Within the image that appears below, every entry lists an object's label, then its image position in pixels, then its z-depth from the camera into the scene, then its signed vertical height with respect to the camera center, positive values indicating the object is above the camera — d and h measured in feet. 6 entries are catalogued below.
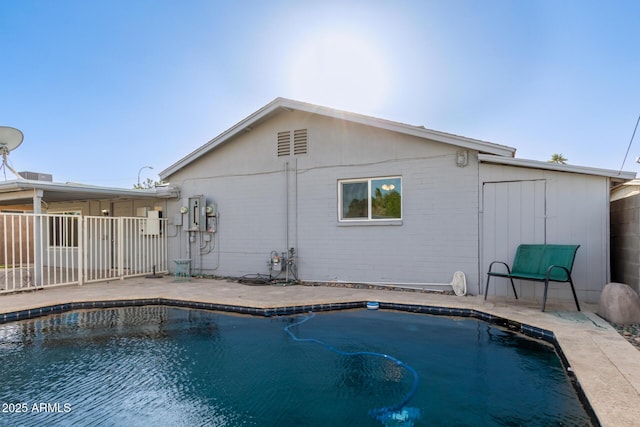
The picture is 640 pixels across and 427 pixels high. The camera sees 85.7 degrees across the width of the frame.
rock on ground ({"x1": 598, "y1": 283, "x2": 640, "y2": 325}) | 14.33 -4.11
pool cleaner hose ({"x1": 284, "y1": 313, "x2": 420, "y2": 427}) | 8.67 -5.38
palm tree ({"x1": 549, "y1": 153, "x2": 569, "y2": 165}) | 70.54 +10.35
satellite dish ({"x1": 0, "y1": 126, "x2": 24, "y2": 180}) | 24.99 +5.18
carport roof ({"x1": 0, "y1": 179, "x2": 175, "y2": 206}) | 22.80 +1.36
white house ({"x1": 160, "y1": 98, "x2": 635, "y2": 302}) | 19.16 +0.34
